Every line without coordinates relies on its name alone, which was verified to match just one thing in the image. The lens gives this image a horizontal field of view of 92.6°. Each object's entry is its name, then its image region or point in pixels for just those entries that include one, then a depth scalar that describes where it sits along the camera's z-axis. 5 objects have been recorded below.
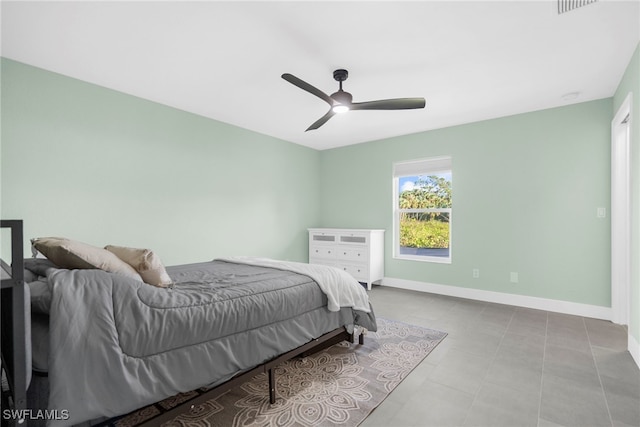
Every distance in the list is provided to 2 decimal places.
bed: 1.17
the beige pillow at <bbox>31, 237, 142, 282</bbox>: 1.53
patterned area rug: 1.72
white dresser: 4.82
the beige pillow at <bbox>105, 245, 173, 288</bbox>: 1.87
